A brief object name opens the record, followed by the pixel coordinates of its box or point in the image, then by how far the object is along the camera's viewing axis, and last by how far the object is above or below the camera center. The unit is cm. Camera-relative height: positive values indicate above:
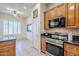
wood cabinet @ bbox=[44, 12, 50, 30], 243 +45
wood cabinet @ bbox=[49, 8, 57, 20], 211 +64
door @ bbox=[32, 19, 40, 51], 263 -27
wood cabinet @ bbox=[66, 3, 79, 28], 150 +40
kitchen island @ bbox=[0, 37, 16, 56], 146 -53
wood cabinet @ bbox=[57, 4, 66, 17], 176 +65
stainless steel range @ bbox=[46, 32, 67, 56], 159 -55
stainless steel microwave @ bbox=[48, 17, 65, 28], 179 +24
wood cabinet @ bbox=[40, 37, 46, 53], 225 -71
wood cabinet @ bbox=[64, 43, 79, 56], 128 -53
